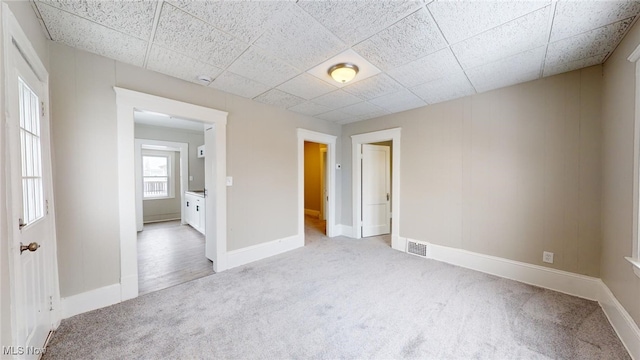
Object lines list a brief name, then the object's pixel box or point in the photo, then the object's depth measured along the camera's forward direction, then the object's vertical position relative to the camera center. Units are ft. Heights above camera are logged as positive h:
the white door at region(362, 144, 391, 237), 15.92 -1.06
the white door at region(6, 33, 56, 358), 4.04 -0.67
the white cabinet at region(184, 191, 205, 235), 16.46 -2.61
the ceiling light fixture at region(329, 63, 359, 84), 7.79 +3.60
